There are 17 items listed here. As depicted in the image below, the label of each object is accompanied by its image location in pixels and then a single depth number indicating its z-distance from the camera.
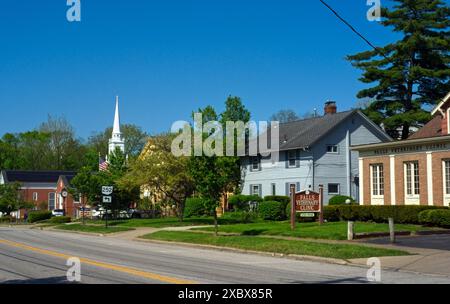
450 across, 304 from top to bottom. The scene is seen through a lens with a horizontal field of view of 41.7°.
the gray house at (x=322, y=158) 47.62
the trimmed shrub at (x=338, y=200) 43.94
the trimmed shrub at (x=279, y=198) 44.14
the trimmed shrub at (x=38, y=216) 65.88
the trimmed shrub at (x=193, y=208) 51.69
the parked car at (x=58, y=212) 74.94
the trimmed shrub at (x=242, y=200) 49.62
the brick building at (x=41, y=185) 87.38
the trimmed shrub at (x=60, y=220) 58.04
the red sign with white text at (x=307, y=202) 31.80
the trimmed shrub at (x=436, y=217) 28.95
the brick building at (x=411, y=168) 32.63
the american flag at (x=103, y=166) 52.17
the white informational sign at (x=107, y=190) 42.62
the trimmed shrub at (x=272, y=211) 41.44
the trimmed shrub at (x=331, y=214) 36.09
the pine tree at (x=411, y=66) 54.75
